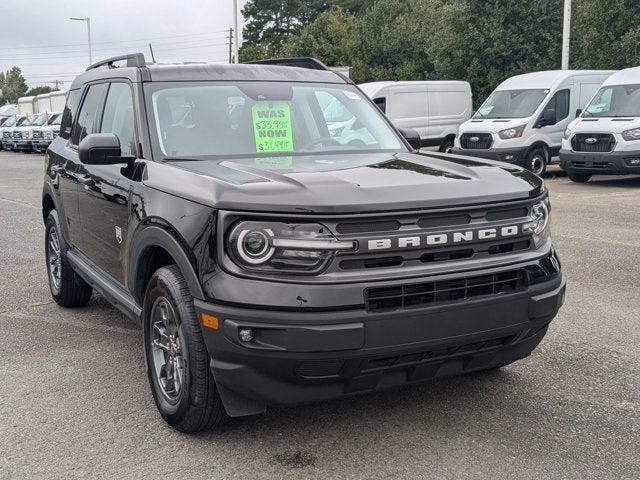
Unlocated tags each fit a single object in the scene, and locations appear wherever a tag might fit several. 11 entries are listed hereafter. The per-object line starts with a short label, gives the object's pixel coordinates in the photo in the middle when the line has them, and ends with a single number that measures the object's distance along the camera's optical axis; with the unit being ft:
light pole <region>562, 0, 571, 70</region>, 65.51
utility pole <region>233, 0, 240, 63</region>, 104.63
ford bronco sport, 9.86
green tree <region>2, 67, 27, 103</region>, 343.46
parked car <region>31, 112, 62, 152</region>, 101.45
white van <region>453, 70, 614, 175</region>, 53.52
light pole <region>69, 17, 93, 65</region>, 151.23
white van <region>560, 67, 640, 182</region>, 46.01
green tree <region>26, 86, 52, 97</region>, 316.60
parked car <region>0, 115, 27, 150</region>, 113.29
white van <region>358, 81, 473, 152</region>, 66.23
